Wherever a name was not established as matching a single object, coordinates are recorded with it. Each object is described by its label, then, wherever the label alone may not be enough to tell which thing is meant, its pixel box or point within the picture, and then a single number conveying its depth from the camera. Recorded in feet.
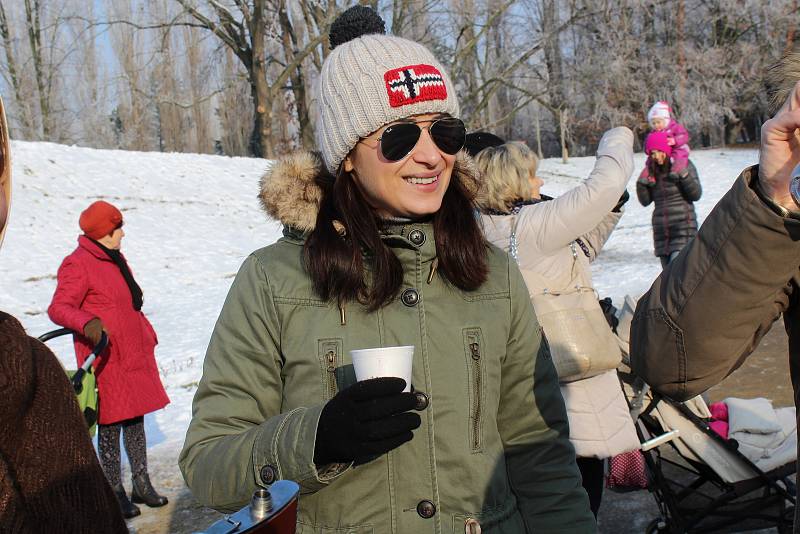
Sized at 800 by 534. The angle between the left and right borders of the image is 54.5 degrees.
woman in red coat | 16.21
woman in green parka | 5.89
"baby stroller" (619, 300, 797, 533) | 11.77
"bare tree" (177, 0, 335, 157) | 82.12
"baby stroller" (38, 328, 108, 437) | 13.05
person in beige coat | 11.32
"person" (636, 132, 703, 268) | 25.70
